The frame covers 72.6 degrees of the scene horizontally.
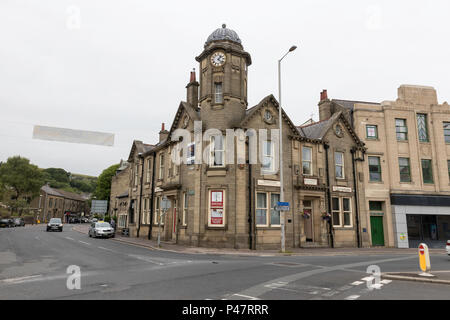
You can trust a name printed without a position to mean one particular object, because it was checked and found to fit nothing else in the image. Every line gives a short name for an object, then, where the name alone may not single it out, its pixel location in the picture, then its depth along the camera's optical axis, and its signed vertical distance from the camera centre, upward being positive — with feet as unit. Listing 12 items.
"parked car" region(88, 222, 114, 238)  94.98 -4.86
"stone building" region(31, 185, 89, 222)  276.82 +9.48
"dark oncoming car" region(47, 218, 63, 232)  128.82 -4.65
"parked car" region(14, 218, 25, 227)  176.14 -4.97
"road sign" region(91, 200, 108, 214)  149.07 +3.55
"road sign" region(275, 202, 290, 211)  59.67 +2.00
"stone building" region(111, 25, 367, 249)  67.72 +10.94
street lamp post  59.70 +5.66
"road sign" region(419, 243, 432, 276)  32.73 -4.42
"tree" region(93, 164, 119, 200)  214.28 +22.05
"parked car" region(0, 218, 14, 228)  157.80 -5.01
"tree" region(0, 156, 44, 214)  223.30 +25.76
